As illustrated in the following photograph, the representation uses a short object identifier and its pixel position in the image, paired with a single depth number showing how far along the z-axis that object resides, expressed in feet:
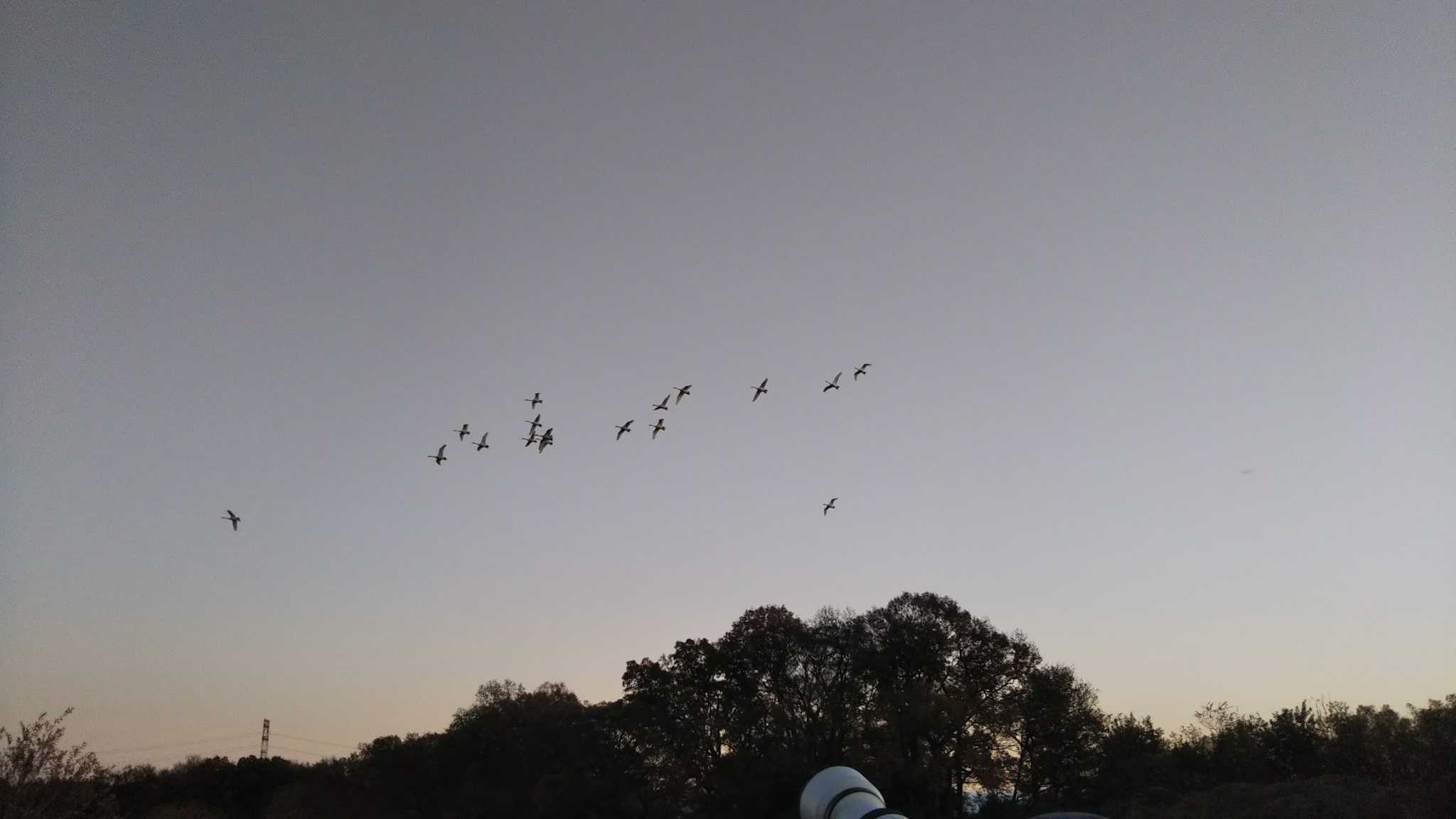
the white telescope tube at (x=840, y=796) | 50.39
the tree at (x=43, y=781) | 82.99
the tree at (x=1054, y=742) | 184.24
